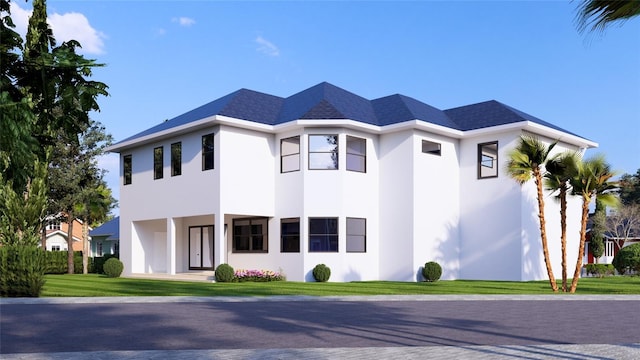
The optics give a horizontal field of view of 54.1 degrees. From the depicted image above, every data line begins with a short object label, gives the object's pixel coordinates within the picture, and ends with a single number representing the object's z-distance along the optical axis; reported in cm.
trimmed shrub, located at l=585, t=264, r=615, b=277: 3086
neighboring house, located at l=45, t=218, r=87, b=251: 6378
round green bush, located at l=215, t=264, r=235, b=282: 2408
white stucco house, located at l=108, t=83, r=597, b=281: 2534
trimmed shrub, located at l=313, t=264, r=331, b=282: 2444
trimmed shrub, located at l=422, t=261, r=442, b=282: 2503
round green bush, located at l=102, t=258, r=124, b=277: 2980
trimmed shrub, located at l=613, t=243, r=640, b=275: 2978
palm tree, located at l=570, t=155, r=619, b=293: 1995
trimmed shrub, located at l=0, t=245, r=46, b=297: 1777
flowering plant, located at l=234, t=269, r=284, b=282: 2470
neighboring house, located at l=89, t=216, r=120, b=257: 4478
